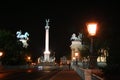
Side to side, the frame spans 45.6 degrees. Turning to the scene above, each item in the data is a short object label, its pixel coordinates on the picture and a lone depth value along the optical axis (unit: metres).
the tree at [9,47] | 32.22
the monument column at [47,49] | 62.01
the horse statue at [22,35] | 68.10
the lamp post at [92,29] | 6.82
